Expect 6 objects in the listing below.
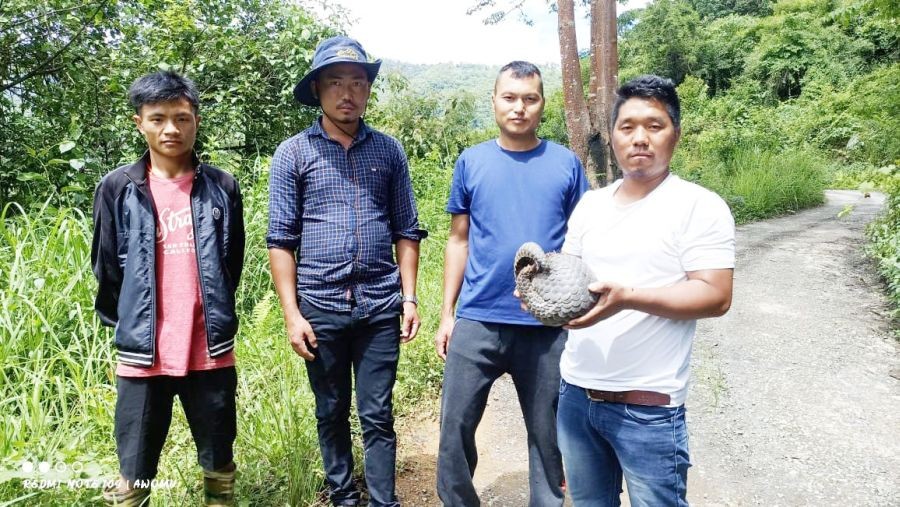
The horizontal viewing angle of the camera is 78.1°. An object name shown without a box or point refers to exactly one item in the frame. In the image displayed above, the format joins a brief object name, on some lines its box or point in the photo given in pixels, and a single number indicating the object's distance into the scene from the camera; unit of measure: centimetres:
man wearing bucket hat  223
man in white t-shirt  141
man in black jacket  194
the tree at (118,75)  440
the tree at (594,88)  604
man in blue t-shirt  210
